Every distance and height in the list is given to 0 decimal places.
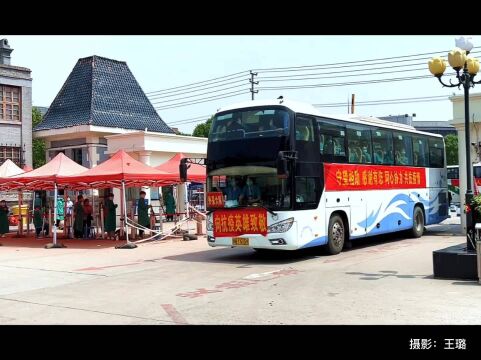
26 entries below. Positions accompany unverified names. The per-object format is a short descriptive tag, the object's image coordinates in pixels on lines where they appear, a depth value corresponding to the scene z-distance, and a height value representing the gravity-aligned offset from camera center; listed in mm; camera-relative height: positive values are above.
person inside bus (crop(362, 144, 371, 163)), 15506 +932
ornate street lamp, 10088 +2345
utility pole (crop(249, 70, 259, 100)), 41781 +8188
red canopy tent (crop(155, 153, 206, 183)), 22114 +988
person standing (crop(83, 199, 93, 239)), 21666 -901
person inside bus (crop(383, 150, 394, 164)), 16641 +917
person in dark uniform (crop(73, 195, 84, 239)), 21438 -921
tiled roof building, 31797 +5712
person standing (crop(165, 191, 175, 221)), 22609 -411
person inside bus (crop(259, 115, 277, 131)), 12570 +1535
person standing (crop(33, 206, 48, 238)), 23125 -1035
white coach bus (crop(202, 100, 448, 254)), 12445 +292
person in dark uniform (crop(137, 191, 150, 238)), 20125 -633
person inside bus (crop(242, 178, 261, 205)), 12680 -27
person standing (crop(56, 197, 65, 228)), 25062 -579
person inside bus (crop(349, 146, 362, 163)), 14875 +928
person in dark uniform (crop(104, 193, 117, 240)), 20516 -805
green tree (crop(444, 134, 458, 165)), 71188 +4763
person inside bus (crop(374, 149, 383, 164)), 16078 +927
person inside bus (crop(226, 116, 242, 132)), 12953 +1581
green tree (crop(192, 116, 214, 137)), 60344 +6936
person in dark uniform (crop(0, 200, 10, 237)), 23031 -953
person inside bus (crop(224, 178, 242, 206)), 12912 -17
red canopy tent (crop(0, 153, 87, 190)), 19656 +747
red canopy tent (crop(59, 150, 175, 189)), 18359 +671
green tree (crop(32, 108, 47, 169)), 47688 +4149
